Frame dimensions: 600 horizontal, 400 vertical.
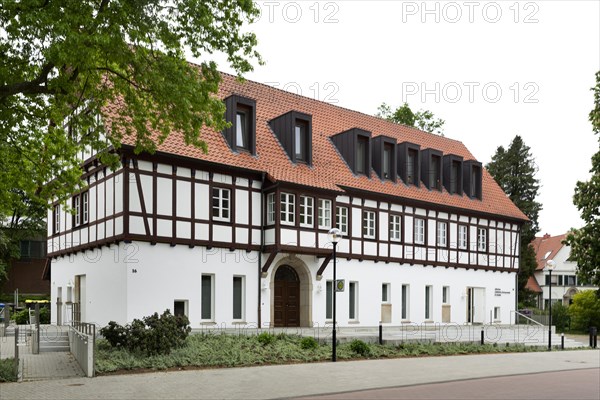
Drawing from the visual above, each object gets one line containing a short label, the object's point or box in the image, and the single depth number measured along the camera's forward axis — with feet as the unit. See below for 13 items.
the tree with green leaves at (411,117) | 154.10
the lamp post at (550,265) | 82.89
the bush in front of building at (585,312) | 127.13
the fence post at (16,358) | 48.46
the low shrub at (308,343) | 65.05
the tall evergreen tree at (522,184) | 174.09
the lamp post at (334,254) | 62.03
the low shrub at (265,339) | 65.00
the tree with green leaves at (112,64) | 43.83
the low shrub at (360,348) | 66.54
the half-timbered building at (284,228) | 74.38
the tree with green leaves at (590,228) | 112.16
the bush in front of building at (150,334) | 56.13
